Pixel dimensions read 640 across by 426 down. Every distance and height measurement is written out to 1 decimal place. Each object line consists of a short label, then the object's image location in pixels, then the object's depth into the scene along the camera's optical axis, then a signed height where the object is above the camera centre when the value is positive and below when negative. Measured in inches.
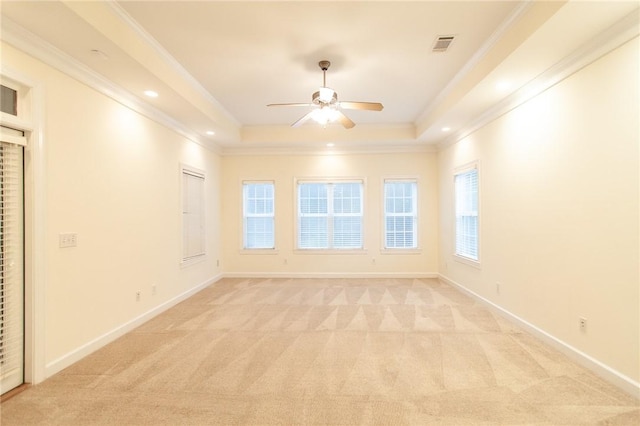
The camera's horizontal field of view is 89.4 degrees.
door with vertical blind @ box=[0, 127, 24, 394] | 94.9 -12.8
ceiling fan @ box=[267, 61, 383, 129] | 134.7 +47.0
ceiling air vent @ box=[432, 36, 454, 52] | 124.4 +67.7
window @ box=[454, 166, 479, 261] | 199.9 +0.3
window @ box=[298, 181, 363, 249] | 271.6 +0.1
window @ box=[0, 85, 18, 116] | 94.2 +35.0
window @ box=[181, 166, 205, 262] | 204.4 +1.3
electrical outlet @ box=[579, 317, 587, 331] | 110.2 -38.0
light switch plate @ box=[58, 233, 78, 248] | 110.8 -8.0
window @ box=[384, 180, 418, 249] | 268.5 +1.2
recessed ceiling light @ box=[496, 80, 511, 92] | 135.4 +55.1
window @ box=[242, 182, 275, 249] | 274.4 +0.5
